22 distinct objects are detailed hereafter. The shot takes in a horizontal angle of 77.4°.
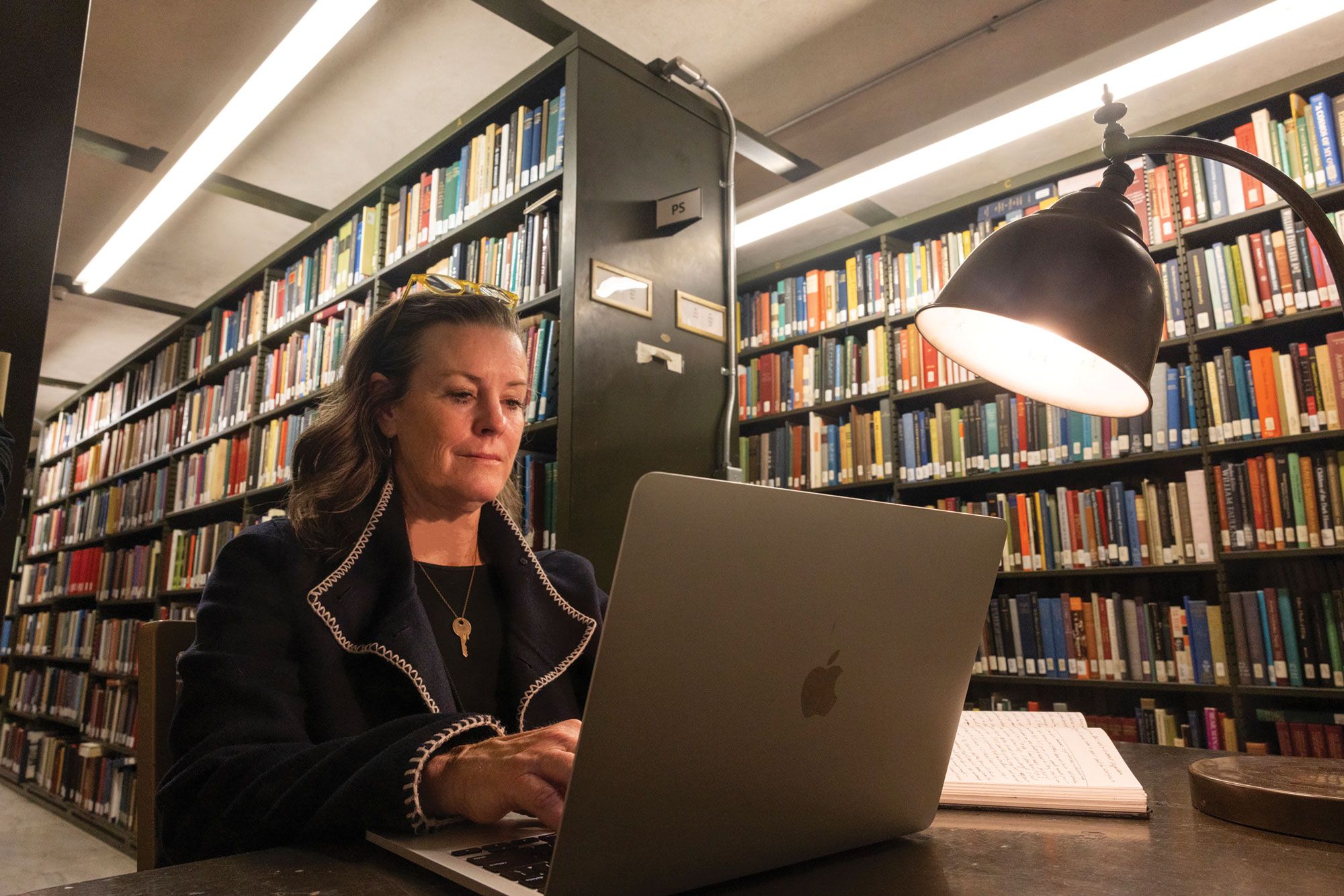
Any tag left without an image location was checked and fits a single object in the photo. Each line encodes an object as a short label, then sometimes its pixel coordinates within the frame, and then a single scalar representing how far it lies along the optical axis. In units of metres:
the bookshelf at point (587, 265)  2.18
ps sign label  2.31
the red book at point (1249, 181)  2.66
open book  0.75
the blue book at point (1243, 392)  2.62
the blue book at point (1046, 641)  2.95
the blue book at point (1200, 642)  2.62
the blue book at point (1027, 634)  2.99
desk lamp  0.76
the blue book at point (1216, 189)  2.74
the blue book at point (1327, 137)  2.58
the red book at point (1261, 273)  2.63
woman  0.66
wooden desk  0.55
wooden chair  0.98
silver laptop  0.44
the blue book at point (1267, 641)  2.50
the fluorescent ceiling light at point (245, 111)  2.12
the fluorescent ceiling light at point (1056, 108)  1.94
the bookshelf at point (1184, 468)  2.57
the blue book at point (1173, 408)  2.75
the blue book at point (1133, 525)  2.81
